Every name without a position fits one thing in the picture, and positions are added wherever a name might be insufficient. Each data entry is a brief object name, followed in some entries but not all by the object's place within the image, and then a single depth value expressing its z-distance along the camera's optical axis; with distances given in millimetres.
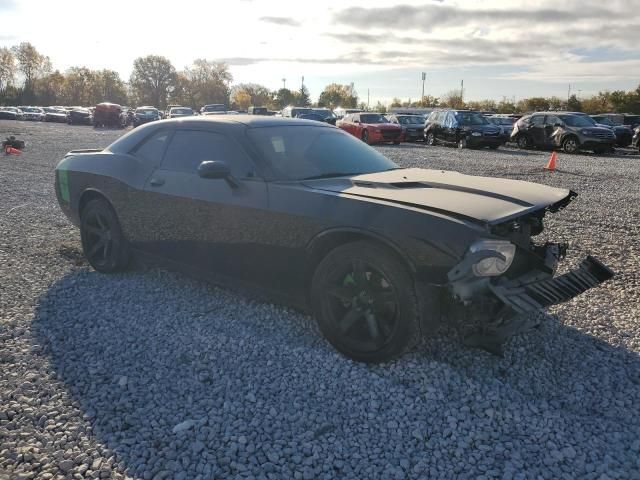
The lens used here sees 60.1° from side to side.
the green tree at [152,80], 105250
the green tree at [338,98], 103625
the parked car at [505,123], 23578
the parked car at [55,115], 51906
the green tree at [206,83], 109481
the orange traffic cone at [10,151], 17178
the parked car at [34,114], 56000
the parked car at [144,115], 40219
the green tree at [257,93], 116931
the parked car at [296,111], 28092
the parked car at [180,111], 39250
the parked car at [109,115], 37750
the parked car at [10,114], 55719
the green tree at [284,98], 106000
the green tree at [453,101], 78581
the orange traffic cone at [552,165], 14641
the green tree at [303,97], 103312
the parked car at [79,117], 44719
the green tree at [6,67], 93062
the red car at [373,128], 24172
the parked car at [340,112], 39362
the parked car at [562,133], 20219
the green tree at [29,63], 94938
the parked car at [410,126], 26600
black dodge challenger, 3111
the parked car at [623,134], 23453
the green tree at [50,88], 94938
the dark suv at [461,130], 22344
